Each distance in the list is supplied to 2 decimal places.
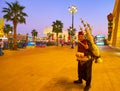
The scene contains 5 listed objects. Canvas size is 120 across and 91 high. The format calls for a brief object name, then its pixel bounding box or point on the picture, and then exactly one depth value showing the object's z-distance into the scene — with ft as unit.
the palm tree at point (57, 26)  116.41
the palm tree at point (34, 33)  166.25
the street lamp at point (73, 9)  62.06
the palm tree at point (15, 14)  50.40
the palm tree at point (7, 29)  130.18
